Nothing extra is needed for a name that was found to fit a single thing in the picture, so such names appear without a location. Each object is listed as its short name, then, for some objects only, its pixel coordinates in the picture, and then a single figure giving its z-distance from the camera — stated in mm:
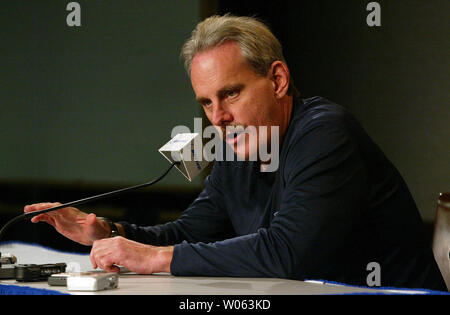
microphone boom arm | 2935
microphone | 3035
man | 2929
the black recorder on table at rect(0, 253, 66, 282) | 2872
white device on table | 2759
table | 2765
